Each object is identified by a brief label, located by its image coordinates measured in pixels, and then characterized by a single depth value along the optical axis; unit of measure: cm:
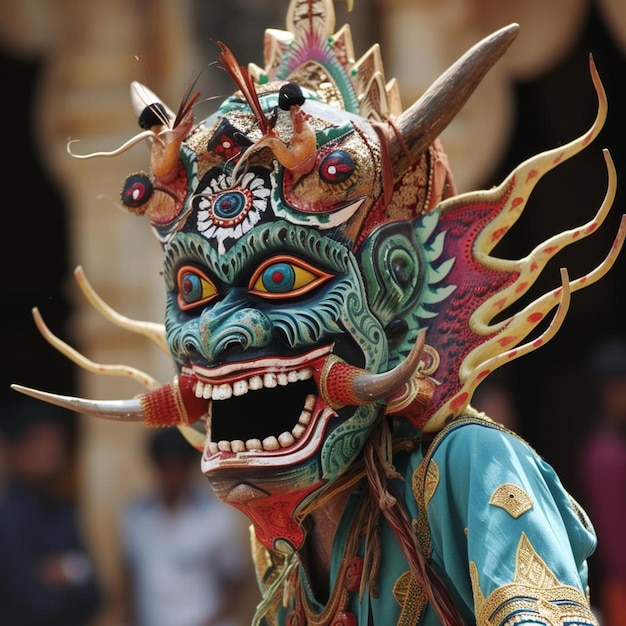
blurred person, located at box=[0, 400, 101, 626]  1180
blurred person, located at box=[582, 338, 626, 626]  1115
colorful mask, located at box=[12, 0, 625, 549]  550
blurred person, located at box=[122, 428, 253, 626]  1152
